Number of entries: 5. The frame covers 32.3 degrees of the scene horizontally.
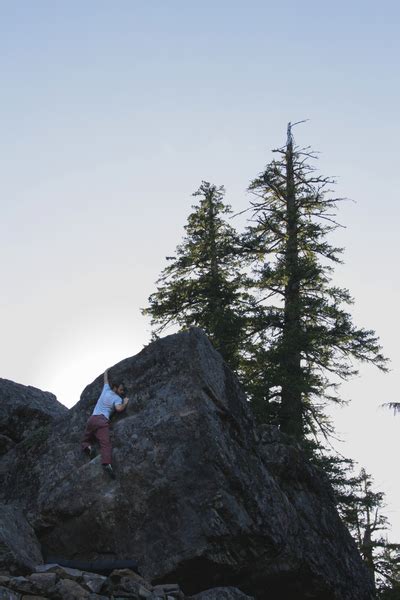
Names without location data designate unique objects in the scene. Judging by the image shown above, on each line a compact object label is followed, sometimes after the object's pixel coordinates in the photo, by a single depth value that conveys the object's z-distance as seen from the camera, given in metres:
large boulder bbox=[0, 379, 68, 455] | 16.97
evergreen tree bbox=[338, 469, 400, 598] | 21.74
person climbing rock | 13.48
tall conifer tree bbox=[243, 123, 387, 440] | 23.30
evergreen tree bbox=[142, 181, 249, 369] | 25.98
